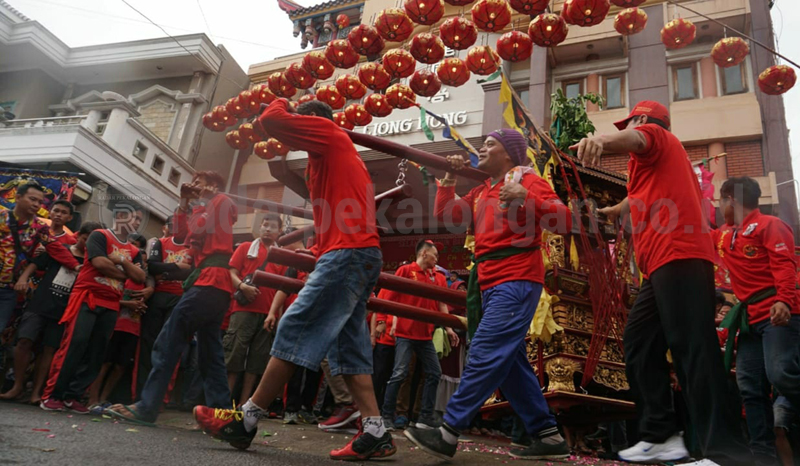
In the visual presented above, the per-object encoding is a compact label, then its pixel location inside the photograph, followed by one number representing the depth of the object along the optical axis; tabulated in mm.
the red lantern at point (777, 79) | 8648
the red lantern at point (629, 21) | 9039
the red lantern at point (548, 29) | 8102
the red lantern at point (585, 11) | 7672
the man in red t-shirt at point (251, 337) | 5301
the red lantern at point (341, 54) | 9633
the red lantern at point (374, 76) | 9453
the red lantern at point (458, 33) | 8531
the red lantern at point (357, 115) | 10406
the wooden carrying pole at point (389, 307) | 3117
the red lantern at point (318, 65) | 9953
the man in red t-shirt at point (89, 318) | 4133
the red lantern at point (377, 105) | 9938
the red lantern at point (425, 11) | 8219
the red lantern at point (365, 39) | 9047
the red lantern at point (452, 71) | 9047
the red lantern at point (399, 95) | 9867
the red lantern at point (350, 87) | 9898
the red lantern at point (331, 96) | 10195
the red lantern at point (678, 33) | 9164
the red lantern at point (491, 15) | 8078
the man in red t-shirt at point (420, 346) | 5316
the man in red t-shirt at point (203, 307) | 3520
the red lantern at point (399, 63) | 9141
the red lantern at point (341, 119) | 10559
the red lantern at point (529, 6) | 7604
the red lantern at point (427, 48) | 8805
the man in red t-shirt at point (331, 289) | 2461
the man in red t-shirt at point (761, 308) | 3250
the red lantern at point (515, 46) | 8617
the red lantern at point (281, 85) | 10375
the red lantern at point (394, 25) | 8516
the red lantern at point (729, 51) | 8953
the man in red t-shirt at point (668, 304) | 2094
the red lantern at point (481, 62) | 8680
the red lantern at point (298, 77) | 10156
